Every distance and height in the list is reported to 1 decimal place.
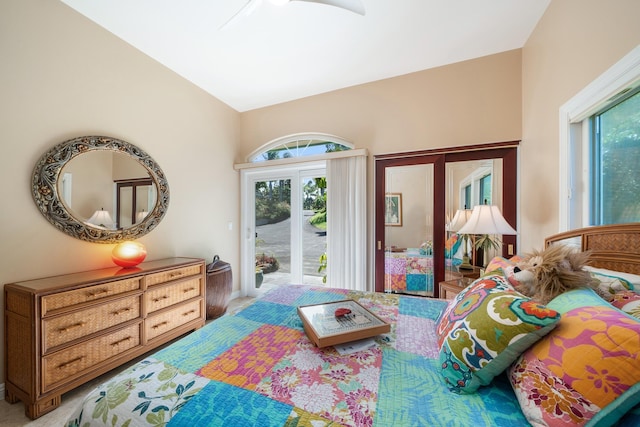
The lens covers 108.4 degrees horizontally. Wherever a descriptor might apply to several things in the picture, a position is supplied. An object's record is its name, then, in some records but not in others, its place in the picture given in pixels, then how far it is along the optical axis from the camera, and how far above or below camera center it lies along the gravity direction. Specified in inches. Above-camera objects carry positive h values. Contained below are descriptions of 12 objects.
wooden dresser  57.9 -33.3
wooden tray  41.9 -22.6
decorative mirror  70.9 +8.2
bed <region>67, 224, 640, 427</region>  26.4 -24.4
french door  134.9 -9.1
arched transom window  123.0 +37.0
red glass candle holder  80.9 -15.0
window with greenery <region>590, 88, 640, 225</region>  47.5 +11.3
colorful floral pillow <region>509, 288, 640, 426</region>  22.1 -17.0
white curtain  111.7 -5.4
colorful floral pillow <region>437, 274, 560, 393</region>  29.6 -17.3
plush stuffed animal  37.4 -10.6
